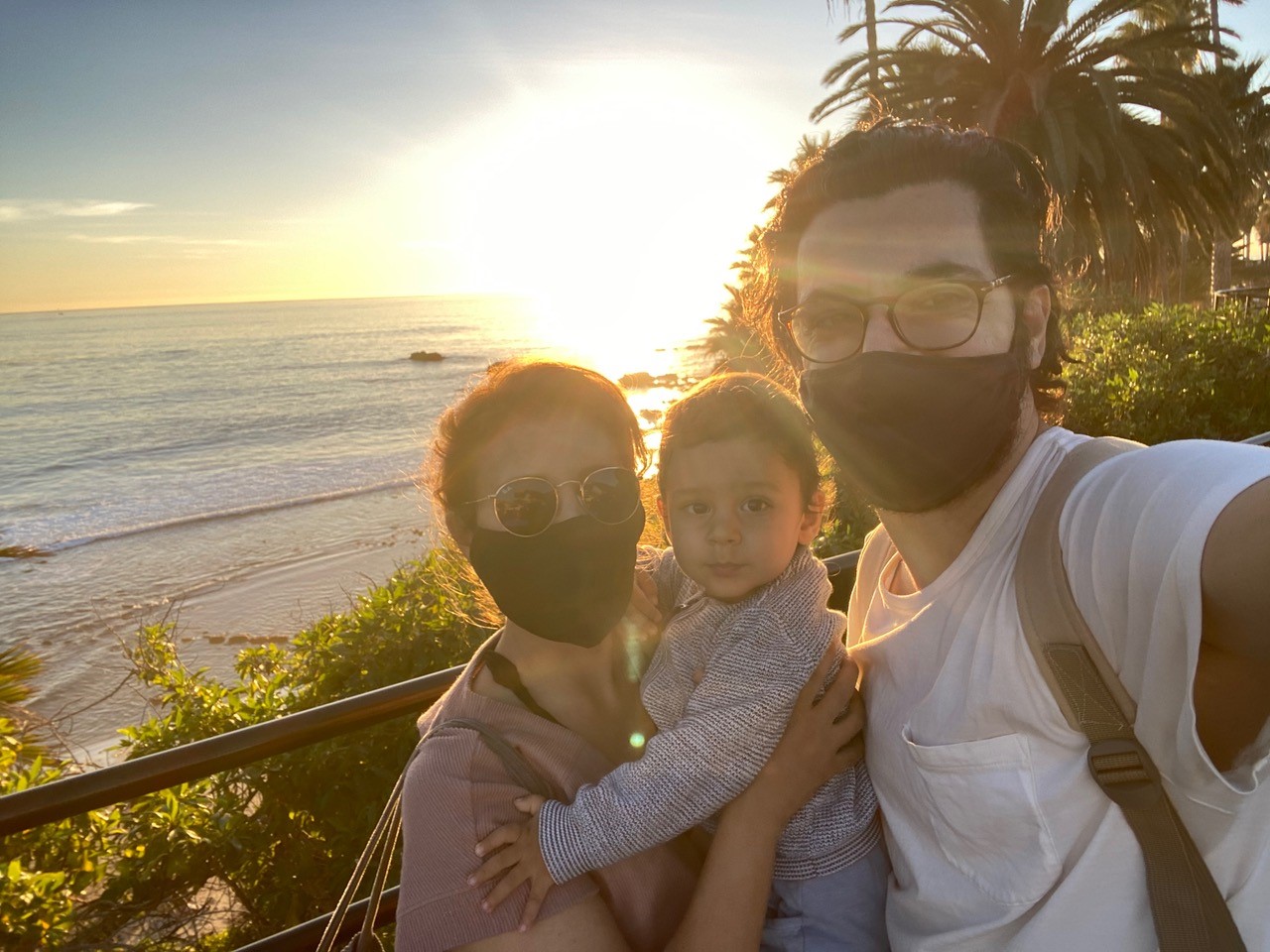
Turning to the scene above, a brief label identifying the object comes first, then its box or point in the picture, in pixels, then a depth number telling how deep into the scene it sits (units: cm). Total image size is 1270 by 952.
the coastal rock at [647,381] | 4359
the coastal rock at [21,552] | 1789
